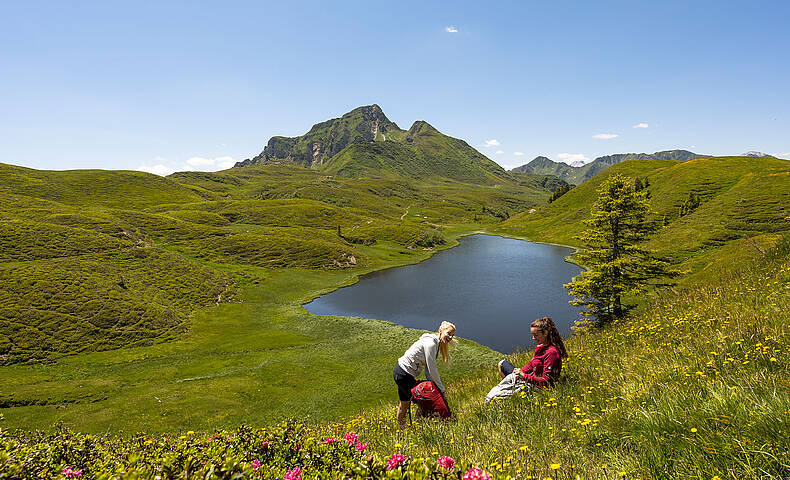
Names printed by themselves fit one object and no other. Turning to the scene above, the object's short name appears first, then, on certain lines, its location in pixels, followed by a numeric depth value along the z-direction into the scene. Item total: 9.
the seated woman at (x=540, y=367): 8.39
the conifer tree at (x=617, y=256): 26.91
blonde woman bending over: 8.38
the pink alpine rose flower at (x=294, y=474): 3.33
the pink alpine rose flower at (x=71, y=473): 3.84
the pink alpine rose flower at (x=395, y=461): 3.49
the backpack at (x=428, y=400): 8.26
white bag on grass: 8.23
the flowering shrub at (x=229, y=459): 3.23
